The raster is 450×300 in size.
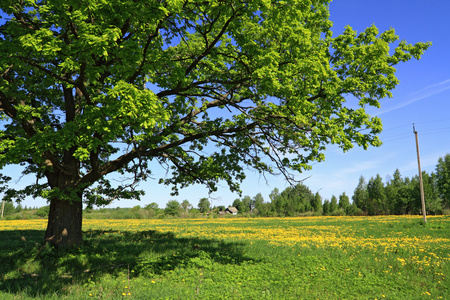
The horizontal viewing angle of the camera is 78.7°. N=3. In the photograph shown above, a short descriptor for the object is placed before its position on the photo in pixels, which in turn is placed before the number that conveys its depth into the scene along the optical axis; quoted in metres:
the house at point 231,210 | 154.73
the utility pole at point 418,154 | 30.35
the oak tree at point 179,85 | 7.25
